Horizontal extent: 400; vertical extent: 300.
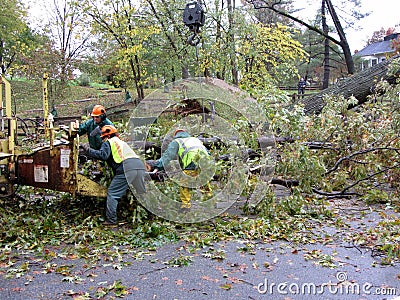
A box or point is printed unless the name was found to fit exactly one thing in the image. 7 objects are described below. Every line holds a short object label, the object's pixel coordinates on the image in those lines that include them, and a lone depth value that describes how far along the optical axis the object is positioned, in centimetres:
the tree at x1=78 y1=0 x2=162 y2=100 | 1366
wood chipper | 597
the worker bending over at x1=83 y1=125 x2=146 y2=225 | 609
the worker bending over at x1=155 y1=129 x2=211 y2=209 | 636
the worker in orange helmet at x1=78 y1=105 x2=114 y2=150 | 702
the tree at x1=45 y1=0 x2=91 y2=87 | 1570
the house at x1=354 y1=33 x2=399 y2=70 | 4162
